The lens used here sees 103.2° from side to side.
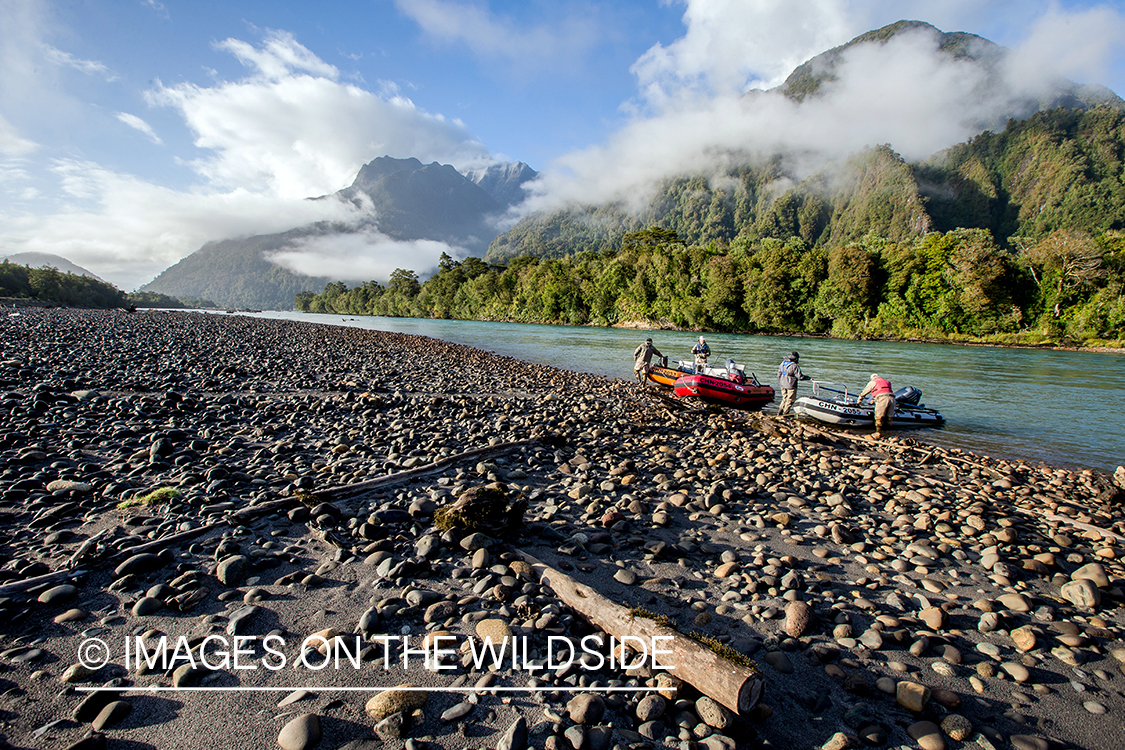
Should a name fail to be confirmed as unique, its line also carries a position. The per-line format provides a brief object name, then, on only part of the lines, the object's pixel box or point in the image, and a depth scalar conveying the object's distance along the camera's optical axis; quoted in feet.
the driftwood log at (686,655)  9.78
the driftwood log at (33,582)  12.41
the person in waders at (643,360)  70.08
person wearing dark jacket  65.02
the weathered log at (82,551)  14.07
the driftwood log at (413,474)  20.24
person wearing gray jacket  55.67
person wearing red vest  48.80
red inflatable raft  54.54
